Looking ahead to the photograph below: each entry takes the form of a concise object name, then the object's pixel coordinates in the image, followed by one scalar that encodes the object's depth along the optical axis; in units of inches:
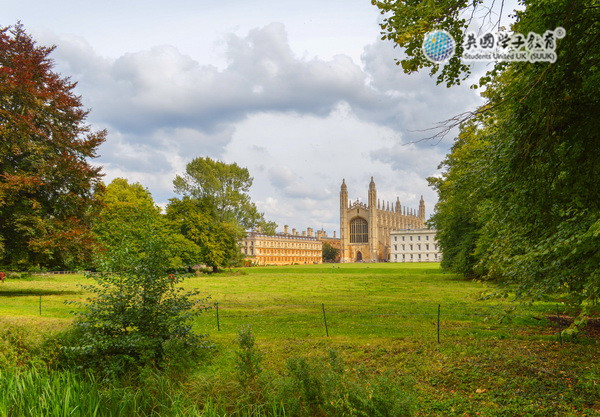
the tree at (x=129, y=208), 1644.9
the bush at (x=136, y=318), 296.5
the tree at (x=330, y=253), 6082.7
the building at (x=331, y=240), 6145.7
